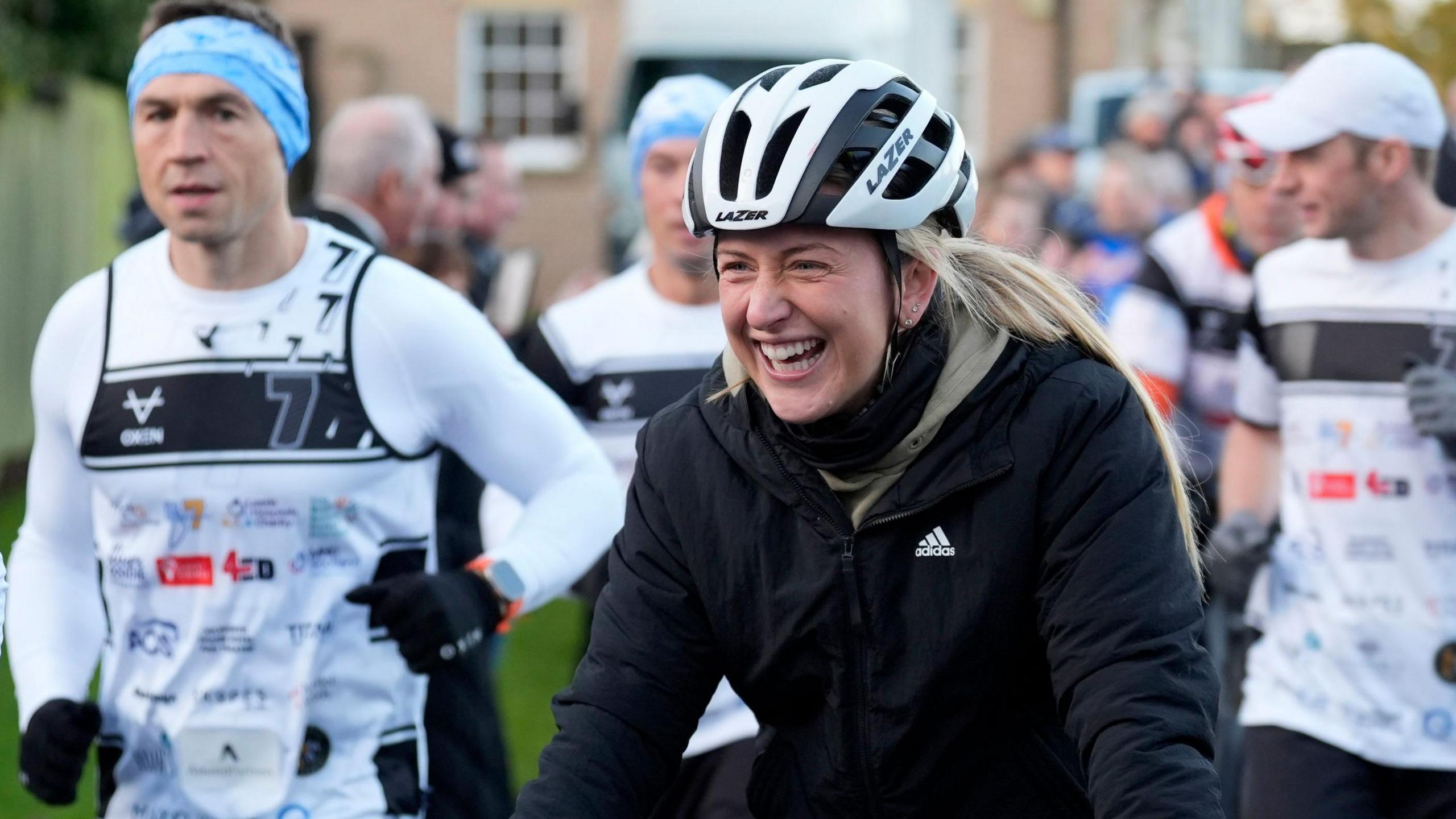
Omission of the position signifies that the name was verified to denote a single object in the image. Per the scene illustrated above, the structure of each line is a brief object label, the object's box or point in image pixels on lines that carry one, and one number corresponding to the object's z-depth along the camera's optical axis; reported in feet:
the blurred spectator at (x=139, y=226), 43.11
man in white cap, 30.94
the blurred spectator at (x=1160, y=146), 70.28
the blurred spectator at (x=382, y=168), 41.37
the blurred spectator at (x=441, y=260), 50.44
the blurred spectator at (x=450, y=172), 56.29
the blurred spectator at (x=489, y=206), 67.97
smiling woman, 18.58
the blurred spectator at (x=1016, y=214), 76.59
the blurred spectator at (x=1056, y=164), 96.37
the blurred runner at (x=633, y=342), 35.37
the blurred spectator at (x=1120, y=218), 66.74
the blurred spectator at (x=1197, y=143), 80.48
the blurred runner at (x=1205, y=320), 43.42
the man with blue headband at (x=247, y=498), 25.32
